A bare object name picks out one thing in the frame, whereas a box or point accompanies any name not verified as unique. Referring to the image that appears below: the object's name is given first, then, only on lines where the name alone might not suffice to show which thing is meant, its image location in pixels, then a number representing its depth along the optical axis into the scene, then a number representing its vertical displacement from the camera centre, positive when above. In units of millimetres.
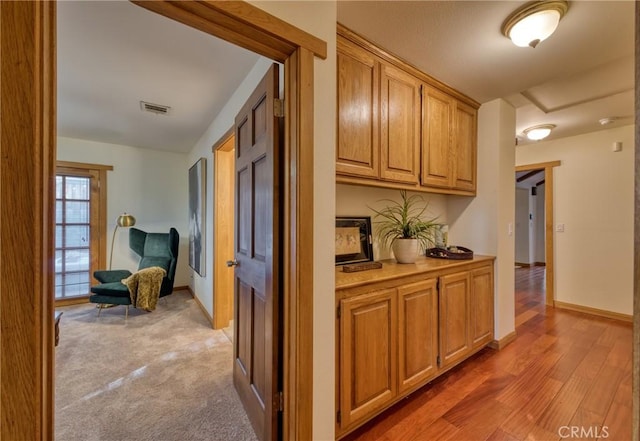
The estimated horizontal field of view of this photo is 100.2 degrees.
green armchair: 3100 -599
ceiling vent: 2585 +1124
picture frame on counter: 1966 -146
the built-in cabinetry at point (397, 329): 1403 -685
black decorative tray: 2236 -274
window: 3781 -99
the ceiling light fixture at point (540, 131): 3197 +1085
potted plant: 2072 -50
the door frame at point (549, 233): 3777 -172
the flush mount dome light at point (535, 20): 1374 +1071
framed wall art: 3326 +82
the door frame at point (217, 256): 2891 -388
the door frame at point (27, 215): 671 +13
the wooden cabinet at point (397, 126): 1614 +694
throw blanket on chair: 3078 -778
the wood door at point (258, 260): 1282 -219
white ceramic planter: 2061 -225
